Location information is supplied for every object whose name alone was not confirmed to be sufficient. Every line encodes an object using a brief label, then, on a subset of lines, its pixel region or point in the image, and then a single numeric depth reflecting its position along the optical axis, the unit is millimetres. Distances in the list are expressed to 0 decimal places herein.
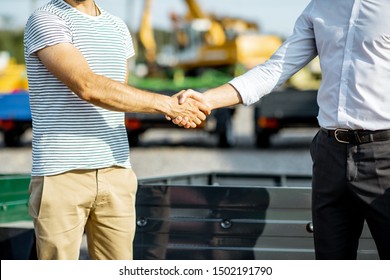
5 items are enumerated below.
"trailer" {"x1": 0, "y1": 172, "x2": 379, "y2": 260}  4004
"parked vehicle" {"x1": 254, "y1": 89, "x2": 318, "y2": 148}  13453
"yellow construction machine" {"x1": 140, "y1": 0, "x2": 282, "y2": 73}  22047
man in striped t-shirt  2957
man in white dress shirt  2926
